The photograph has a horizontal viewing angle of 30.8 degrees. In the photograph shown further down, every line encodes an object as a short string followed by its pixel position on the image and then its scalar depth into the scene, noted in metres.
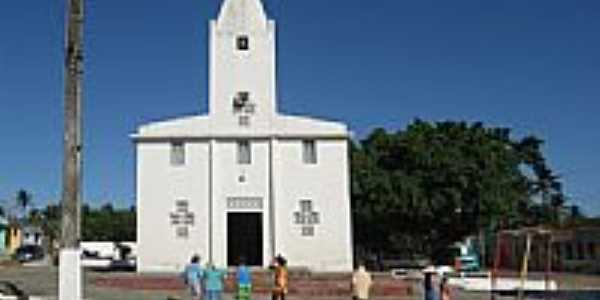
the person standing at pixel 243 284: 26.98
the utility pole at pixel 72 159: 18.88
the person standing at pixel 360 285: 25.78
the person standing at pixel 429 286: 26.52
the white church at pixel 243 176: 42.47
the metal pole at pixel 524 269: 26.55
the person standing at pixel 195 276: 28.14
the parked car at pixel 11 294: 26.83
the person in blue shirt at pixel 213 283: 26.27
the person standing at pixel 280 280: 27.47
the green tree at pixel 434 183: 60.94
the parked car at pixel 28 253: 89.65
